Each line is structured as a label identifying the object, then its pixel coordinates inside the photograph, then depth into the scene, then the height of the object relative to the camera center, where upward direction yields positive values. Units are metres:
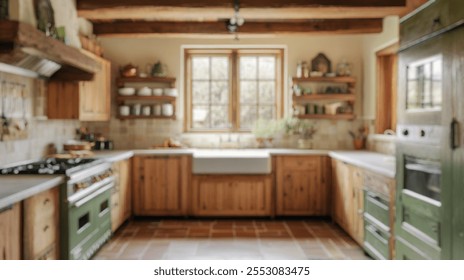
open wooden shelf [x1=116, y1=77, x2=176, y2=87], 5.75 +0.63
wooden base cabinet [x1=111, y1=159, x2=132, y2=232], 4.50 -0.72
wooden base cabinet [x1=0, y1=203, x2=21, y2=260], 2.25 -0.56
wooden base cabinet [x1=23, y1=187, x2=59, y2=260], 2.58 -0.61
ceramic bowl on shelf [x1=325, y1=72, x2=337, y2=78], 5.78 +0.70
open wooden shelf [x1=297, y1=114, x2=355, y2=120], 5.76 +0.16
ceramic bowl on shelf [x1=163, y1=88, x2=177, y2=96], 5.78 +0.48
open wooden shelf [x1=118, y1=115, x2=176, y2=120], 5.76 +0.14
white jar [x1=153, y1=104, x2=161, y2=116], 5.80 +0.24
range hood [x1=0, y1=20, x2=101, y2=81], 2.74 +0.55
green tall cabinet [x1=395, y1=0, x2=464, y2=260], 2.19 -0.04
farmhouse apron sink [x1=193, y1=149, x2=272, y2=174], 5.12 -0.41
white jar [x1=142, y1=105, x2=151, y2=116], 5.78 +0.23
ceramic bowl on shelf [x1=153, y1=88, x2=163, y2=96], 5.76 +0.47
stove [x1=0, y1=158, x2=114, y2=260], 3.08 -0.55
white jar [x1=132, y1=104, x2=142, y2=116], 5.78 +0.24
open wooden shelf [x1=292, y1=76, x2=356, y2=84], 5.72 +0.64
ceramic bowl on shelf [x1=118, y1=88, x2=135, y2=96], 5.72 +0.48
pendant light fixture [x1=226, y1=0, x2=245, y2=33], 4.30 +1.17
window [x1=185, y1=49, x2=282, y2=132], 6.04 +0.52
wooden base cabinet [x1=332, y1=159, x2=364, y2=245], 4.07 -0.70
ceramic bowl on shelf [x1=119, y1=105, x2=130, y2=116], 5.75 +0.22
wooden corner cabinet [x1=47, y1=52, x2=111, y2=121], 4.40 +0.28
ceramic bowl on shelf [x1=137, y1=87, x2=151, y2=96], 5.74 +0.47
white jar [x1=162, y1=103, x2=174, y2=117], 5.78 +0.24
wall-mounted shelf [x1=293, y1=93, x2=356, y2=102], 5.75 +0.42
